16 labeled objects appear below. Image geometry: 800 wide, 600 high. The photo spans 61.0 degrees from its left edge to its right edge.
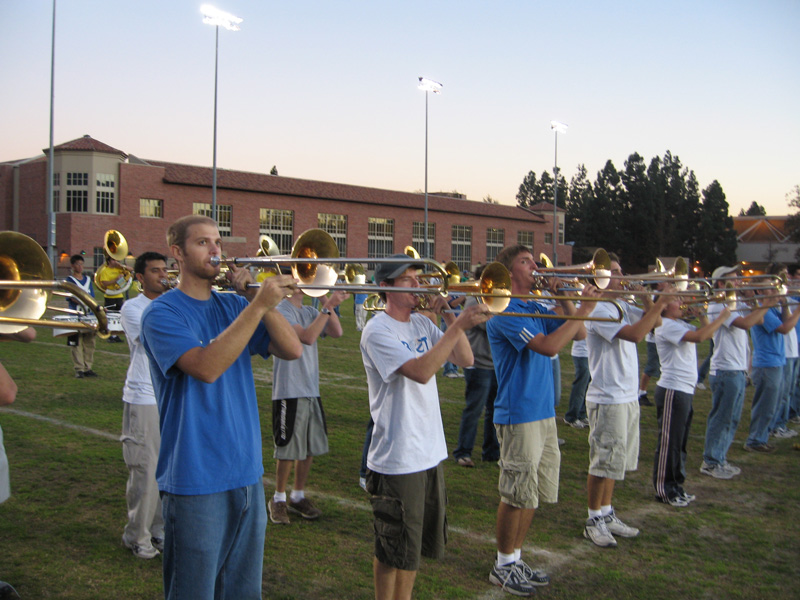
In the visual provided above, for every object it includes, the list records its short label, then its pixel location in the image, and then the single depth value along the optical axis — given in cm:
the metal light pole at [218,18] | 2852
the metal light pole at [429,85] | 3816
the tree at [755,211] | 12498
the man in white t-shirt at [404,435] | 339
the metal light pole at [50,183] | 2553
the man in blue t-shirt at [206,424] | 257
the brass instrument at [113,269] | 675
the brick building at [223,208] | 4934
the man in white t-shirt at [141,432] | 456
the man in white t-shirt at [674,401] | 581
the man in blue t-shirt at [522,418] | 425
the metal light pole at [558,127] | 4691
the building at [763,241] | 7119
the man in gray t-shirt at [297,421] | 525
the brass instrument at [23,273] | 304
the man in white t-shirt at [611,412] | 502
